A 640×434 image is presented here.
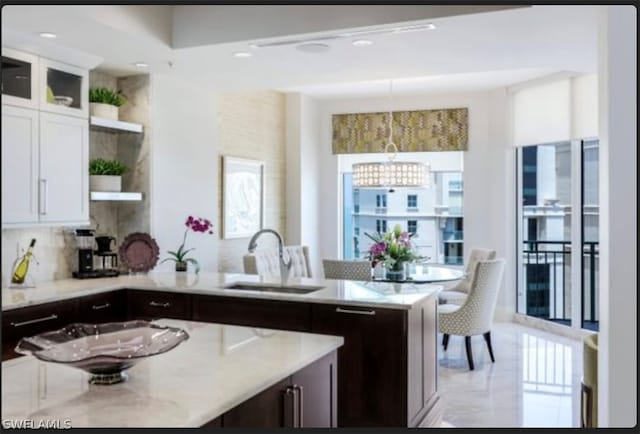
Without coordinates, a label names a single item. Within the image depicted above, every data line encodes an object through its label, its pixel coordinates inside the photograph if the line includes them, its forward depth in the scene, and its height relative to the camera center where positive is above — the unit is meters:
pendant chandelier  6.23 +0.46
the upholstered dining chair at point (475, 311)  5.07 -0.83
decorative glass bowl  1.71 -0.41
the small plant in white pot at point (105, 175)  4.61 +0.34
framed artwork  6.48 +0.24
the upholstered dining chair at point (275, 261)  5.74 -0.47
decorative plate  4.69 -0.28
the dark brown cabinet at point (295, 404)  1.77 -0.63
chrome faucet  3.98 -0.36
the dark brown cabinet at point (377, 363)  3.28 -0.84
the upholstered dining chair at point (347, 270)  5.70 -0.52
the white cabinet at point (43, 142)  3.78 +0.52
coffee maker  4.55 -0.33
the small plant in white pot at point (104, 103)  4.61 +0.92
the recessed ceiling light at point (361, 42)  3.88 +1.18
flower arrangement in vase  5.52 -0.34
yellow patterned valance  7.58 +1.16
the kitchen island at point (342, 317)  3.30 -0.62
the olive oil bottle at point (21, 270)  4.03 -0.37
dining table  5.32 -0.56
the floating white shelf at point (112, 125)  4.50 +0.74
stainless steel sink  3.91 -0.49
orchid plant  4.99 -0.26
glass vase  5.49 -0.51
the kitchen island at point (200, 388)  1.54 -0.51
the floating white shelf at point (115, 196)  4.51 +0.17
